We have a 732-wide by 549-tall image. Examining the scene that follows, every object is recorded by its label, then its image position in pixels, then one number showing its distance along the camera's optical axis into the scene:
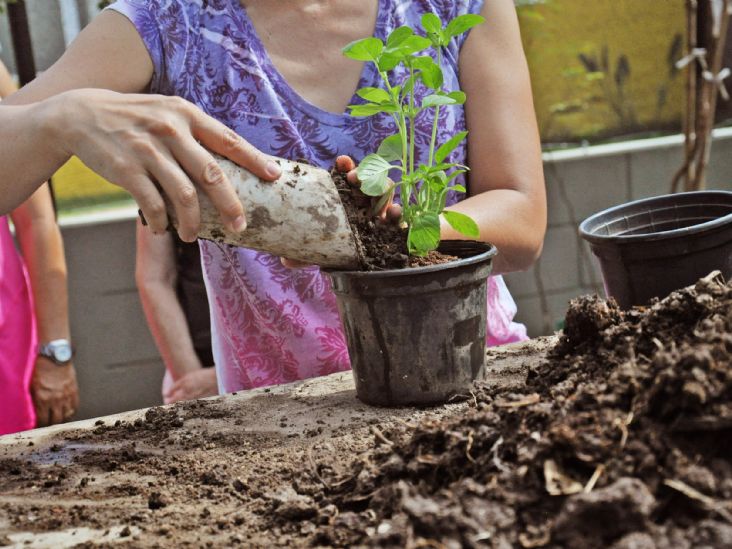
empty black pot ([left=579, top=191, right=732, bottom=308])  1.34
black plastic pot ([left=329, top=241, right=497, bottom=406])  1.23
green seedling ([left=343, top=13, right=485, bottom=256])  1.26
